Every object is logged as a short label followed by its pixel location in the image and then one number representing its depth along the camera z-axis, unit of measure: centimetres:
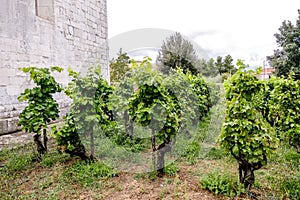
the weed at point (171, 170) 279
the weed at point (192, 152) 342
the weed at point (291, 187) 222
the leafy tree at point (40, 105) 316
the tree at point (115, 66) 723
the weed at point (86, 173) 264
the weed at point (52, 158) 315
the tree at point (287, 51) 1530
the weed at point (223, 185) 225
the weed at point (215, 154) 352
